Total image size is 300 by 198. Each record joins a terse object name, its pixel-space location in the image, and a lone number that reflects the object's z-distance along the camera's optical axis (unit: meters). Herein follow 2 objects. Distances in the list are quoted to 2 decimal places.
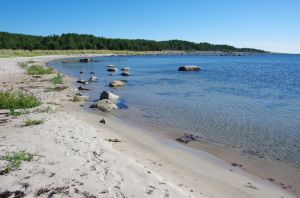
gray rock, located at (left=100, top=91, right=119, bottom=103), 25.12
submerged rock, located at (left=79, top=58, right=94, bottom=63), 94.98
